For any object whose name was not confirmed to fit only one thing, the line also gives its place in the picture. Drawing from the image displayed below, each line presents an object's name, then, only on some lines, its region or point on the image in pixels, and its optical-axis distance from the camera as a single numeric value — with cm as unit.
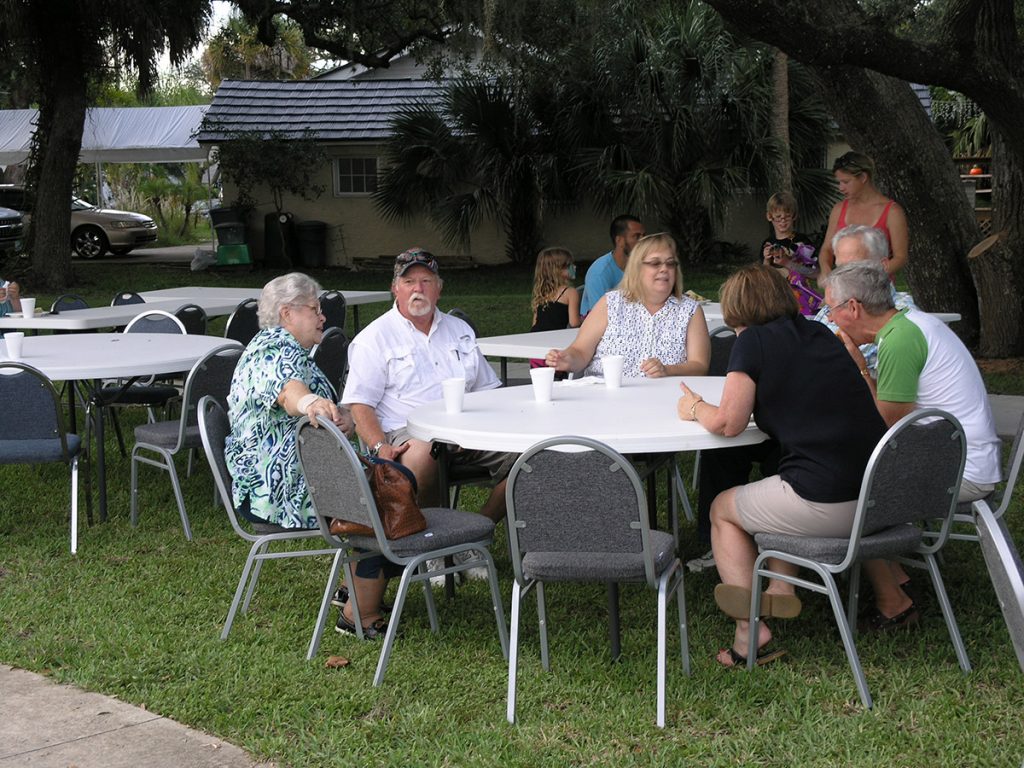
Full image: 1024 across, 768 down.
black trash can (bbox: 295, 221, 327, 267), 2319
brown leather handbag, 414
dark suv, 2177
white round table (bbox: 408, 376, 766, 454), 409
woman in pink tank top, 728
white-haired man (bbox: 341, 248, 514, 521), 524
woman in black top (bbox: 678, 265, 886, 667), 399
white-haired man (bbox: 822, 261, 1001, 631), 441
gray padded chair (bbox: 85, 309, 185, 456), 691
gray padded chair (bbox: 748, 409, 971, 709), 380
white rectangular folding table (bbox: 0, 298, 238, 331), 827
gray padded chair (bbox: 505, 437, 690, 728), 367
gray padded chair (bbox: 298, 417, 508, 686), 405
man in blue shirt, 809
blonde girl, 783
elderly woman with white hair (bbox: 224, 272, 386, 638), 460
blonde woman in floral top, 575
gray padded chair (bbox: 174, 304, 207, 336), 820
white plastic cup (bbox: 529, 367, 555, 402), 473
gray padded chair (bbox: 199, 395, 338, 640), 461
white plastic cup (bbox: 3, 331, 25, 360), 626
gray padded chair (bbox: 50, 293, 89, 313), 899
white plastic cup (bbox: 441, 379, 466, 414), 459
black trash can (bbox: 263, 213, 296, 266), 2319
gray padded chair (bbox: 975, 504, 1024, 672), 238
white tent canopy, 2598
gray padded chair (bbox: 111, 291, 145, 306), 955
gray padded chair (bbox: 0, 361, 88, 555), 573
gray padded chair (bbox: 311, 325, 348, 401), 690
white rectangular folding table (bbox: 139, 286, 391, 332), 1012
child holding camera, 738
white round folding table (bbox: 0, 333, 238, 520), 605
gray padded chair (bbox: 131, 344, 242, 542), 588
